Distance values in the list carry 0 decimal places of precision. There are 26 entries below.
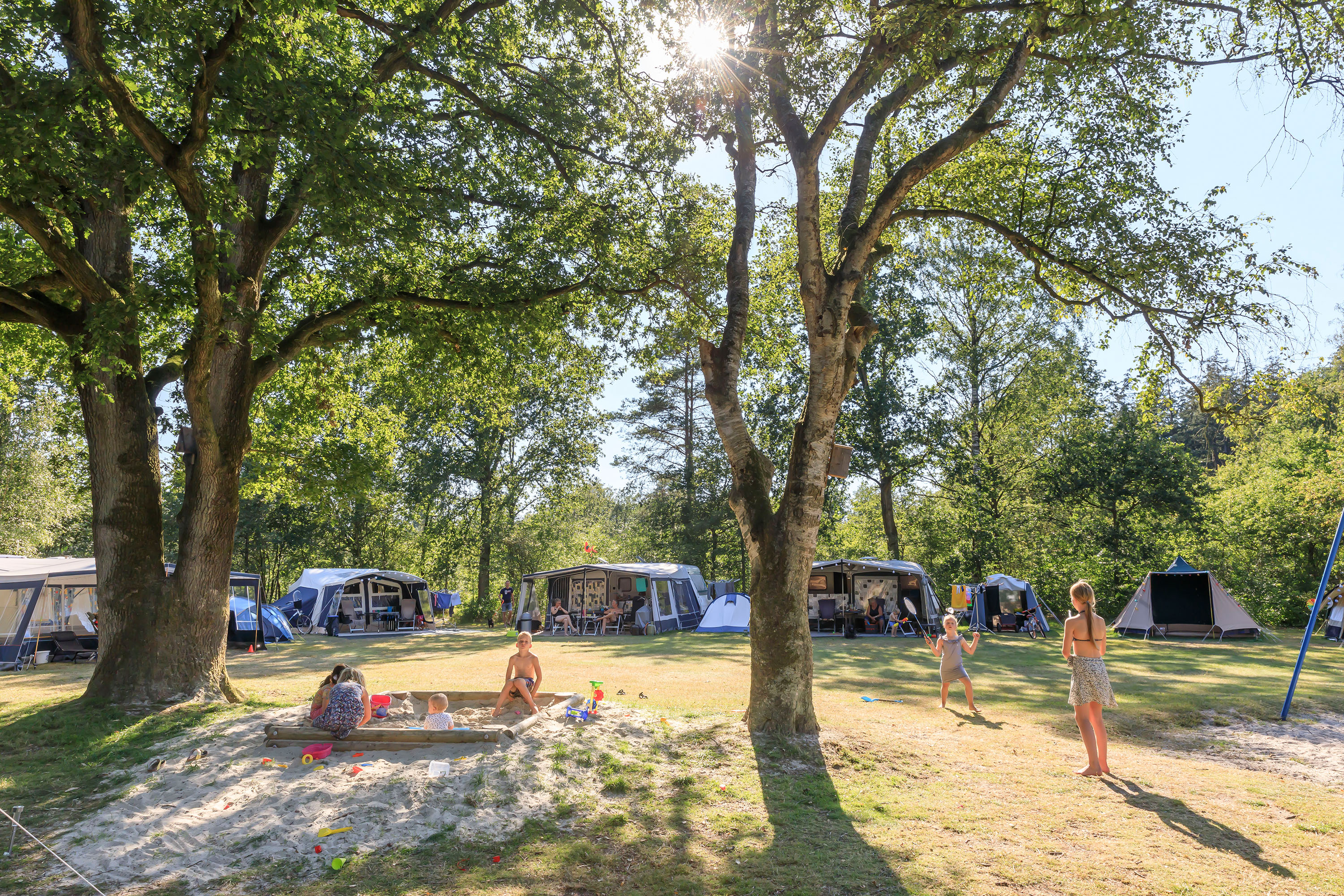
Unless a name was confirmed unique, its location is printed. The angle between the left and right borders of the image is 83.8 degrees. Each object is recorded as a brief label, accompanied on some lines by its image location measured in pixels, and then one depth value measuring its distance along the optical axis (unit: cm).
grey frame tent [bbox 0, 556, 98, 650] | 1459
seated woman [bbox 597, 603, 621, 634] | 2336
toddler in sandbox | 636
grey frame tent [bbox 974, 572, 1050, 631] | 2195
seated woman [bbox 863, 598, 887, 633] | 2186
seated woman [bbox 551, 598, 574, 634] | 2364
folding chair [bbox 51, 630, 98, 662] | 1513
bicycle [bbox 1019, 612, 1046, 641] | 2123
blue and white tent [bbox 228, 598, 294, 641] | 1770
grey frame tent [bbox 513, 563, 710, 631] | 2370
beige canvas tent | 1880
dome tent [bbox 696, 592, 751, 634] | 2330
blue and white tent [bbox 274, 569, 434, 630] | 2412
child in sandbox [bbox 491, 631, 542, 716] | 751
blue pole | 789
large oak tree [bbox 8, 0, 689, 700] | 611
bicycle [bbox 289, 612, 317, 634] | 2412
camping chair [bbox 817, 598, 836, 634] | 2261
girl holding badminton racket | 909
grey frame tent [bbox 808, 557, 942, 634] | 2145
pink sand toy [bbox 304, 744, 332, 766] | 580
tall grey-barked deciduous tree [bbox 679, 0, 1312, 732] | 670
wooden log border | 600
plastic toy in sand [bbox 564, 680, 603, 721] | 707
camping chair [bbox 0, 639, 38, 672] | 1383
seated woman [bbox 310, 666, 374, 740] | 613
